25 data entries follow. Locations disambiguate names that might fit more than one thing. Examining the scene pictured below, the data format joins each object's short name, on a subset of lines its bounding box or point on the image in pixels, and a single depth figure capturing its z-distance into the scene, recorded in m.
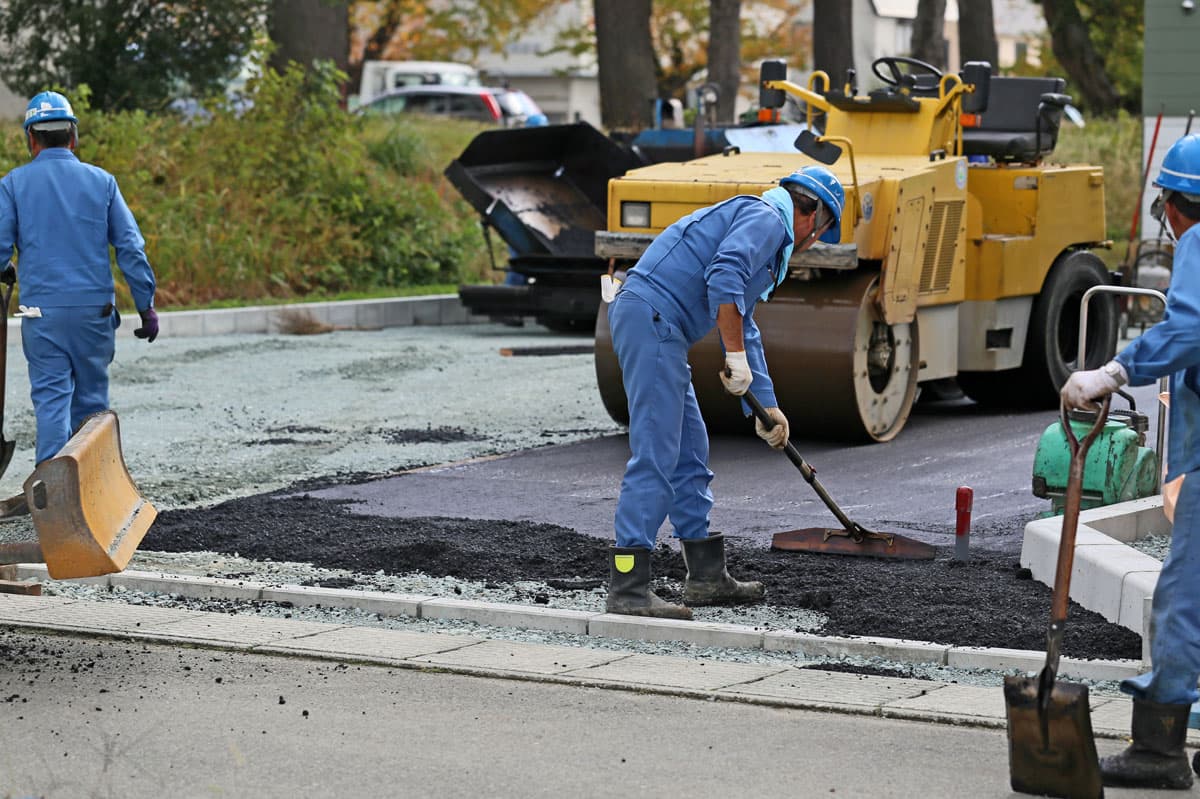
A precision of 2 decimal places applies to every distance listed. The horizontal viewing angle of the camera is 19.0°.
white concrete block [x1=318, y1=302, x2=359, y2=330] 33.53
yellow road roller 19.78
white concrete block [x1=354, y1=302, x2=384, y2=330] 34.10
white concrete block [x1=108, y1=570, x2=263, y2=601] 13.21
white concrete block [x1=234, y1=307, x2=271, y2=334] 32.13
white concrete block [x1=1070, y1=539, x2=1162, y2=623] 12.11
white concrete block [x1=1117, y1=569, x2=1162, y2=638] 11.67
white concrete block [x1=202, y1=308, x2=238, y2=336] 31.56
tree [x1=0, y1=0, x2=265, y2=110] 42.34
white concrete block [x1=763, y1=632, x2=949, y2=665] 11.51
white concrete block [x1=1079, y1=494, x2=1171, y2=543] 13.97
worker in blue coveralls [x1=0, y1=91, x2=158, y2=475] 15.44
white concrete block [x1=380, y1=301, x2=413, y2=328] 34.69
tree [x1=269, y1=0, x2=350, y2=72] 44.90
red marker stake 14.14
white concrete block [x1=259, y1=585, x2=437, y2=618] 12.76
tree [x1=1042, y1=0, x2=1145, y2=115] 72.24
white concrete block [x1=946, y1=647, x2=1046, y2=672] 11.22
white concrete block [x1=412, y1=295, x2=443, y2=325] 35.28
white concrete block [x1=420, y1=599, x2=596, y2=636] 12.31
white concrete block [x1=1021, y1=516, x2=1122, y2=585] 13.19
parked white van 75.06
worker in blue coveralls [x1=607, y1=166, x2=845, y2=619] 12.71
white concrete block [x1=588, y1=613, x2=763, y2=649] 11.97
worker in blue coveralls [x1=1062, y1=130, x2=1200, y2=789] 9.06
